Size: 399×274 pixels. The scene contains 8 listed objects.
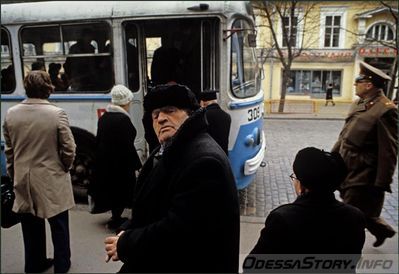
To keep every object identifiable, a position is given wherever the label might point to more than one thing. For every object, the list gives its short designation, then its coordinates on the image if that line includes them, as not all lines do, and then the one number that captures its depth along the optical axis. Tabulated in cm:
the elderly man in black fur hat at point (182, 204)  135
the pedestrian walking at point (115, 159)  355
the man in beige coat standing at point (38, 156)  258
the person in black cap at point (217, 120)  332
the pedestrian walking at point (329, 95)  1242
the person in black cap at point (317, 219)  146
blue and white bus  424
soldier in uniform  277
